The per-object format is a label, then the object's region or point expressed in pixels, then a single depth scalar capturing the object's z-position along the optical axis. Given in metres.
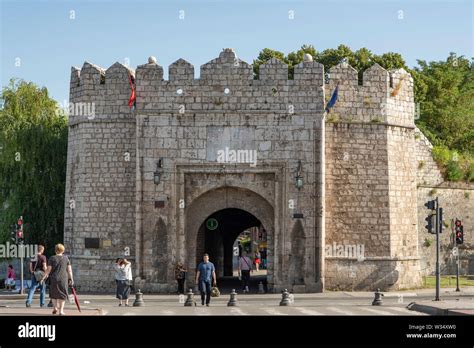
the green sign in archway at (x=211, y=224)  39.80
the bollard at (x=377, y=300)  26.36
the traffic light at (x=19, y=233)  32.94
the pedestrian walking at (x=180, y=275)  31.28
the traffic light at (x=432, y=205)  29.26
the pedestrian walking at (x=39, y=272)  25.84
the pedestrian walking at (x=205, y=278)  26.41
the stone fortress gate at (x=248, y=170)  31.58
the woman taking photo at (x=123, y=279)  26.84
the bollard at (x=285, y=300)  26.81
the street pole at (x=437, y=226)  28.55
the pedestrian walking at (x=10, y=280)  36.31
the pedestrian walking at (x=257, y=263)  58.65
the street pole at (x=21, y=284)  32.17
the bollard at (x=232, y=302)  26.56
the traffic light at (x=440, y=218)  28.98
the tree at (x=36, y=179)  38.59
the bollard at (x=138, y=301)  26.61
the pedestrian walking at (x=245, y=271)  32.71
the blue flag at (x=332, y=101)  31.95
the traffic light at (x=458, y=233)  33.56
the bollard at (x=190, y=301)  26.69
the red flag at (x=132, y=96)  32.22
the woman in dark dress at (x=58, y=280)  20.62
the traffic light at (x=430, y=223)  29.21
